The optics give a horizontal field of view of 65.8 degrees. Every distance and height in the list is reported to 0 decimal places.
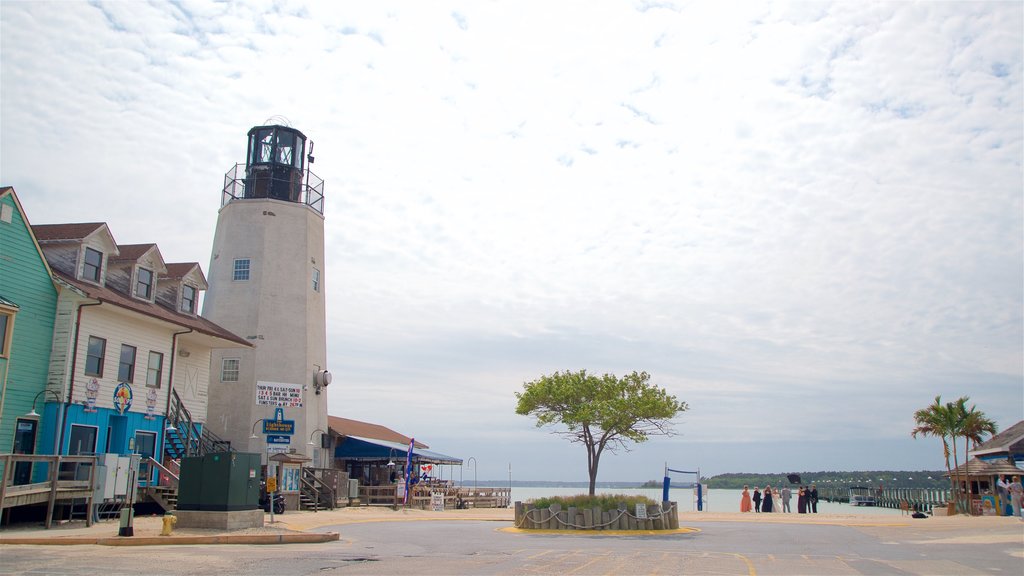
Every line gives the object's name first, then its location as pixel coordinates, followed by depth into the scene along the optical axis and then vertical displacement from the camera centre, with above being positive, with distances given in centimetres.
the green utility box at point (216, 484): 2034 -99
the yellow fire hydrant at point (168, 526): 1890 -193
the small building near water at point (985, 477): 3509 -84
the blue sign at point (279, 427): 2811 +66
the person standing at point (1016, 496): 3084 -136
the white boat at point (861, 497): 8581 -437
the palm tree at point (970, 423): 4231 +194
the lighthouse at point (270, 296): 4050 +777
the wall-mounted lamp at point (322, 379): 4259 +357
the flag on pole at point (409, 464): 4109 -80
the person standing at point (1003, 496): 3266 -144
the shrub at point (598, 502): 2664 -165
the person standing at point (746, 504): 4400 -267
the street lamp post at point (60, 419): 2562 +72
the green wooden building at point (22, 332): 2492 +348
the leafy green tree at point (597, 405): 3127 +188
